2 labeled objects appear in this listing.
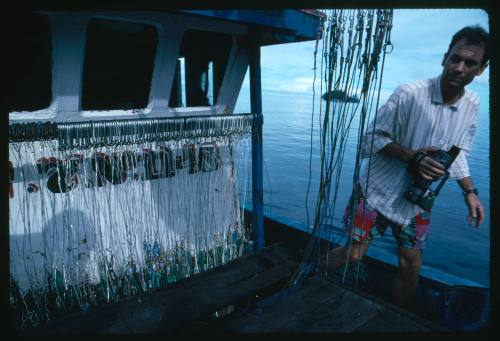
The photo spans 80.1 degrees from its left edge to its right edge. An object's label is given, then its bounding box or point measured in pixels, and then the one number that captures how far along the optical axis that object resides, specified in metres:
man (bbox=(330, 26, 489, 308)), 2.42
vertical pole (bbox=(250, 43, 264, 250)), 3.38
